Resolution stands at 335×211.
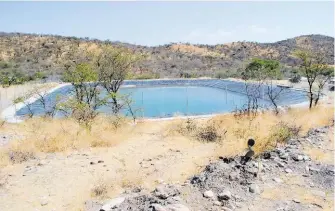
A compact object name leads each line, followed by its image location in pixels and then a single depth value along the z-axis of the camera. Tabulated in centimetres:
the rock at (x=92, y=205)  541
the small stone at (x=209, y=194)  534
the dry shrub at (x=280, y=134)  815
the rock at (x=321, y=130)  945
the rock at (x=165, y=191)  512
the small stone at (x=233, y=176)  598
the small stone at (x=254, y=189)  568
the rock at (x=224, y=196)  529
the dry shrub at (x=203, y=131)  957
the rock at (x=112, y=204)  511
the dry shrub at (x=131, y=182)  621
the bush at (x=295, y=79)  2934
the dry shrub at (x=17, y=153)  772
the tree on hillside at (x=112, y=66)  1667
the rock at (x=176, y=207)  468
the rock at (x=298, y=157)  705
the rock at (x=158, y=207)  461
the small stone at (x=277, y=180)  616
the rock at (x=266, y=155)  719
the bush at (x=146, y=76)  3703
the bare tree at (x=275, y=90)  2286
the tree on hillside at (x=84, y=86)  1218
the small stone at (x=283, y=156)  707
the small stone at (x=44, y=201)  560
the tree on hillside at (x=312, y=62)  1694
